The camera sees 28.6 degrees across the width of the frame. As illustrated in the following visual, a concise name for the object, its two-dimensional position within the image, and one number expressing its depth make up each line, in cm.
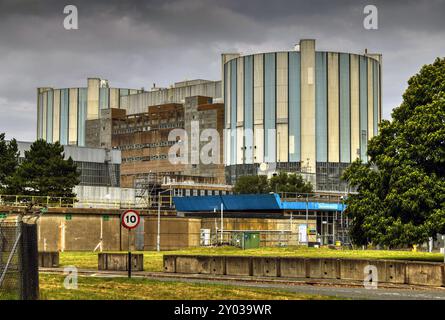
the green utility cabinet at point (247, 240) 8525
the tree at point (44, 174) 10694
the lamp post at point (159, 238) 8294
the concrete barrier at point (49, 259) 4772
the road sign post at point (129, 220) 3400
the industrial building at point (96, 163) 16562
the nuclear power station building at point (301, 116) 19688
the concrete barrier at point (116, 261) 4462
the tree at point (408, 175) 4319
